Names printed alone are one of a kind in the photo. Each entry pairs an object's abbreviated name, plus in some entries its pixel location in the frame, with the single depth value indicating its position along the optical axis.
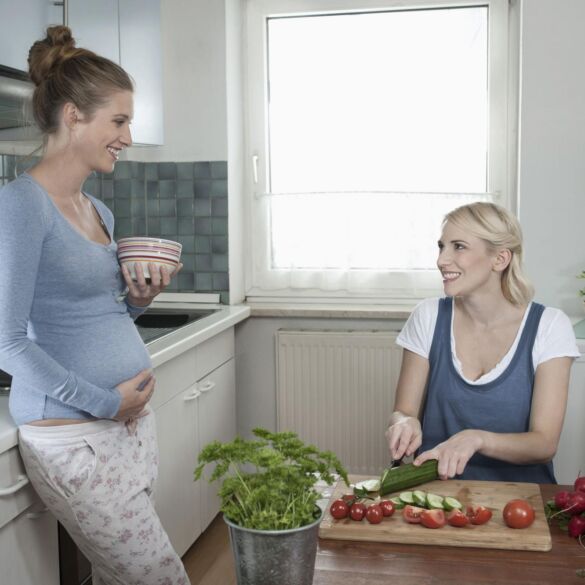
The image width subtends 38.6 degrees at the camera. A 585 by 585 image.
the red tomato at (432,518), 1.43
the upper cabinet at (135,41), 2.51
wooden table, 1.28
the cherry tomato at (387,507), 1.48
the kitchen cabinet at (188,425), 2.62
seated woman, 2.00
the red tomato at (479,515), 1.44
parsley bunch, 1.02
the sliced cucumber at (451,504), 1.50
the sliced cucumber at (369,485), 1.60
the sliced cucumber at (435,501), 1.51
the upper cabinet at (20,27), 1.98
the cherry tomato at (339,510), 1.48
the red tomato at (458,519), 1.43
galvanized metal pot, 1.01
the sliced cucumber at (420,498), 1.52
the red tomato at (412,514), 1.45
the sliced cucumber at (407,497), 1.53
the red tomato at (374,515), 1.45
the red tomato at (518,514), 1.43
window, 3.46
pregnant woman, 1.60
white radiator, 3.48
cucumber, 1.57
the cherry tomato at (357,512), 1.46
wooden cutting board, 1.40
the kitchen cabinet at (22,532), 1.65
